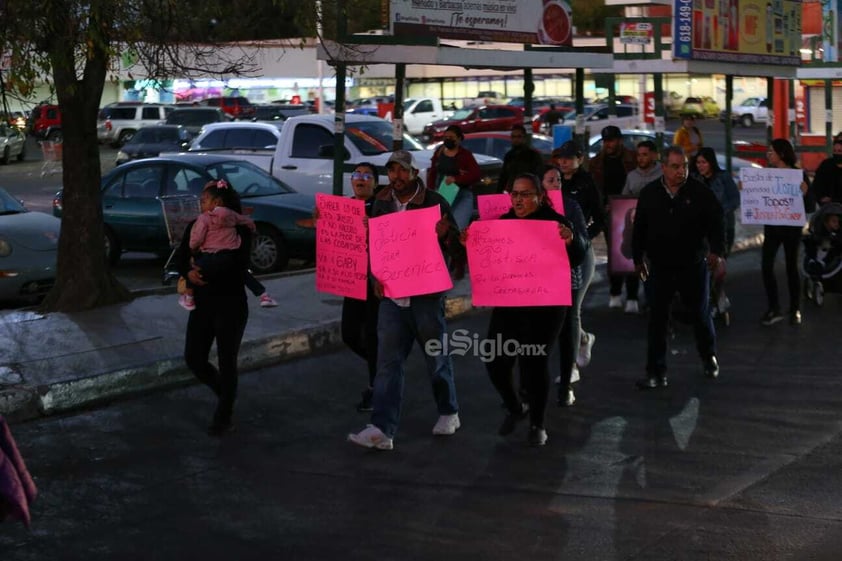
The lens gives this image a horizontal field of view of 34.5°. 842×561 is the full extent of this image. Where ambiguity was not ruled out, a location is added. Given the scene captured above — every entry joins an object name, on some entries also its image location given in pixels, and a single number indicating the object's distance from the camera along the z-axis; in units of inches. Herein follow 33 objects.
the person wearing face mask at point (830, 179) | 528.4
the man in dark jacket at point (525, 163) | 381.7
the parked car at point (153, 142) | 1494.8
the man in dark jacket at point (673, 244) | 379.9
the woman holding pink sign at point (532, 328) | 323.0
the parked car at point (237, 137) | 954.7
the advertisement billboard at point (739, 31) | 756.0
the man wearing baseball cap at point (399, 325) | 326.0
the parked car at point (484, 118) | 1789.6
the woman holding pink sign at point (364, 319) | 354.9
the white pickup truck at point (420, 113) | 2343.8
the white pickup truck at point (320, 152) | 809.5
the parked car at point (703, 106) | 2373.3
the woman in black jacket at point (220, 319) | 345.1
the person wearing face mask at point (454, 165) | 550.0
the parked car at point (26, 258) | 551.5
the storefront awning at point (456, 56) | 551.5
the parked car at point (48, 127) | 2011.6
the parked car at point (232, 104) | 2393.0
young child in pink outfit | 343.6
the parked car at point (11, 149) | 1769.3
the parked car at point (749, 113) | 2576.3
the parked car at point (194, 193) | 657.0
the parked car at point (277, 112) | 1908.3
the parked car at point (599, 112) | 1932.8
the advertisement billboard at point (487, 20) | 580.1
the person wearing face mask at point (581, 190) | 418.0
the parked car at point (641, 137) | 1083.0
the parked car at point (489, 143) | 1007.6
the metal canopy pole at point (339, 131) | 562.3
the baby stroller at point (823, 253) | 532.7
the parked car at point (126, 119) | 2139.5
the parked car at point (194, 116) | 1850.4
